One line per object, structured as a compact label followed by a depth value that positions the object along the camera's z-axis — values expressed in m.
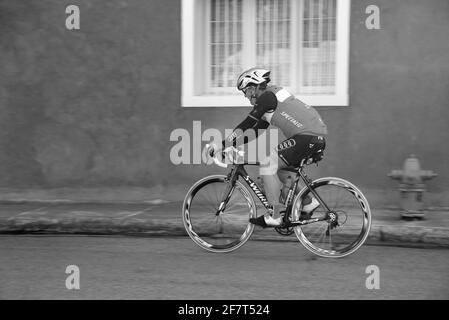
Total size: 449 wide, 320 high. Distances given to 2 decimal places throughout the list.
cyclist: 11.97
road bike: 11.96
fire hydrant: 14.93
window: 17.81
